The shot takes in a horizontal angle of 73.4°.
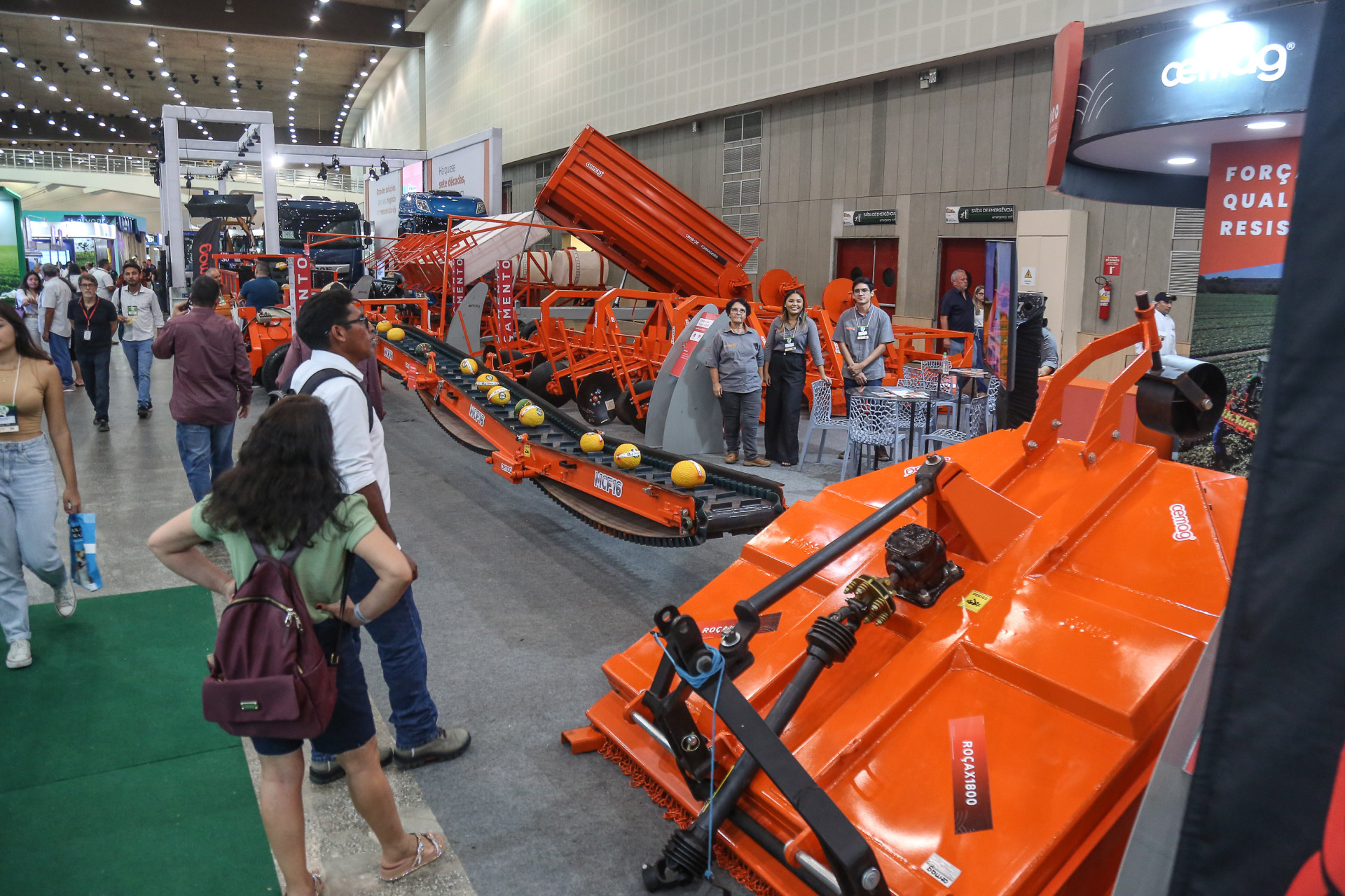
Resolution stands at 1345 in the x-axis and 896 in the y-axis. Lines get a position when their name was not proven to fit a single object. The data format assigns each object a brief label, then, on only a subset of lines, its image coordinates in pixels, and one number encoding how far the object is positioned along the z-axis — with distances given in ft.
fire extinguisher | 33.31
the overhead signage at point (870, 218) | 42.16
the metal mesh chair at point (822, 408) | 25.59
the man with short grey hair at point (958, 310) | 36.68
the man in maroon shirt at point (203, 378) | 17.46
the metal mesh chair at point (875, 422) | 22.54
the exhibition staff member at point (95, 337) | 30.48
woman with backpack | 7.20
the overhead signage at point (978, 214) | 36.45
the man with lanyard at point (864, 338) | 26.55
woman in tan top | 12.52
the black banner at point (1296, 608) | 2.81
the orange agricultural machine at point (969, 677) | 6.94
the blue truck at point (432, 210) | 46.93
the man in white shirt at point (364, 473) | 9.56
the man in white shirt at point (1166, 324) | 26.22
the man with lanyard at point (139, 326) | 30.60
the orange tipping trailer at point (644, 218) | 36.60
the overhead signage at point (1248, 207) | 13.43
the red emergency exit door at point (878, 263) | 42.96
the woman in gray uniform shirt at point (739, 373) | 25.90
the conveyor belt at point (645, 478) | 14.05
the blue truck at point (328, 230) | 51.85
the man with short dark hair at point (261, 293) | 36.99
